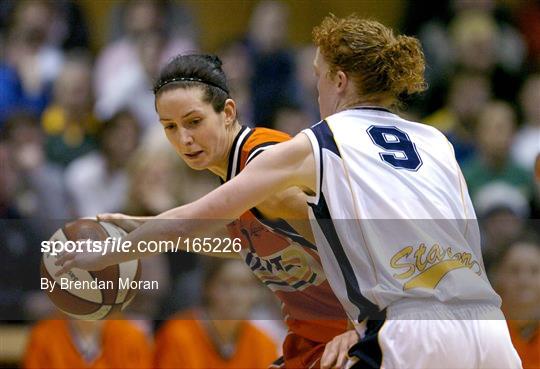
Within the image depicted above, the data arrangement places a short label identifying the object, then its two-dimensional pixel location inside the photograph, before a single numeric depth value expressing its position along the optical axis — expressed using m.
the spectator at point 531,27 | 18.94
